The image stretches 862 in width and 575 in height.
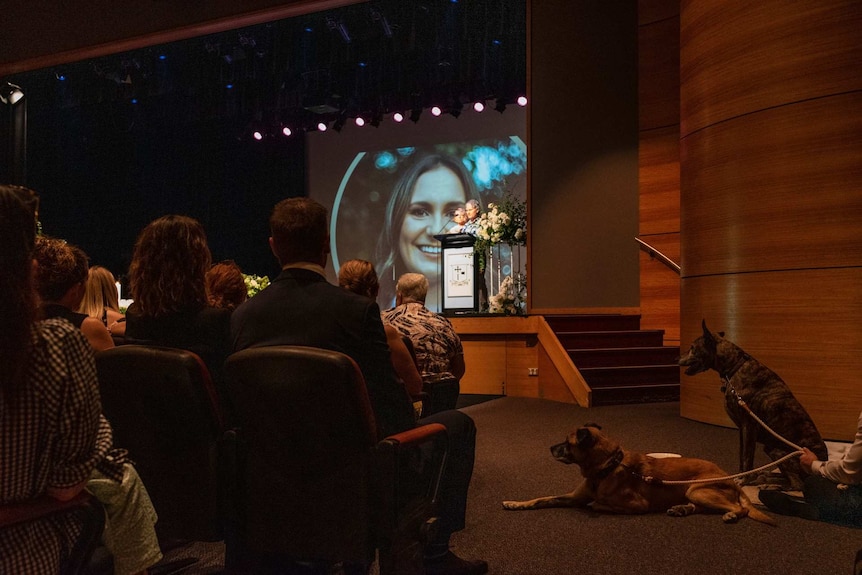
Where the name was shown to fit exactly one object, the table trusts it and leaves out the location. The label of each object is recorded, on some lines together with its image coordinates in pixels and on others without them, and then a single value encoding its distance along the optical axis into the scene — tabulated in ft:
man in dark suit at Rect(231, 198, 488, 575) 6.44
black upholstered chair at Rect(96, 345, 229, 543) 6.41
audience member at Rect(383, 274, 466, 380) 12.99
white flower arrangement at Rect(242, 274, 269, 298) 18.71
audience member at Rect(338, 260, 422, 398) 11.32
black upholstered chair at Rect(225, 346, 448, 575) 5.87
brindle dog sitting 11.66
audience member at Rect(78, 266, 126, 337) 11.62
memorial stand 28.63
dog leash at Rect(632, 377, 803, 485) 10.47
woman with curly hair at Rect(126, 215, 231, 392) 7.64
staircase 23.84
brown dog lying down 10.65
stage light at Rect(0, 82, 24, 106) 21.71
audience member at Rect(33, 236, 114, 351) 7.75
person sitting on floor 10.34
